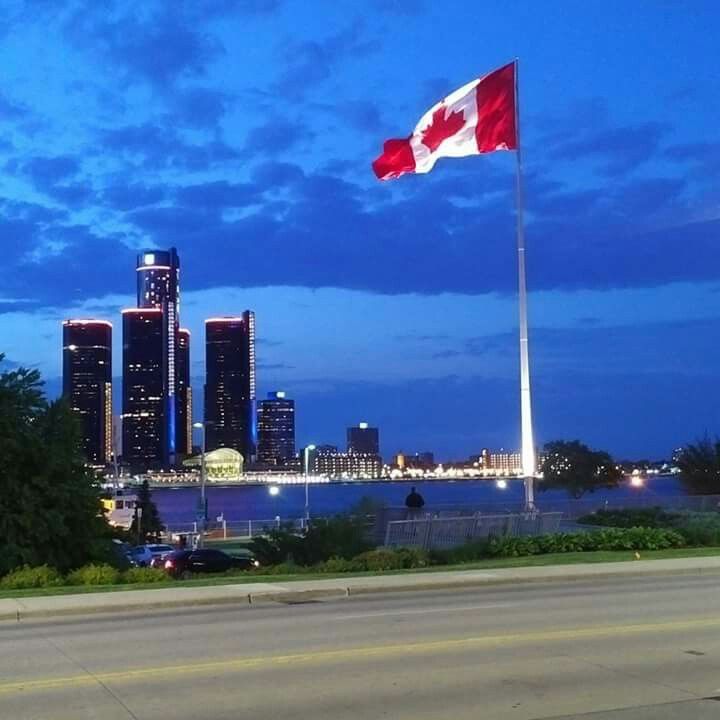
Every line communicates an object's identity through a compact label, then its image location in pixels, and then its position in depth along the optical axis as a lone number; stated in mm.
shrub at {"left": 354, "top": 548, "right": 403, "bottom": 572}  24438
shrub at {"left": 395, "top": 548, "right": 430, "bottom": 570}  25172
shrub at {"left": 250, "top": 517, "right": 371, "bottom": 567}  29812
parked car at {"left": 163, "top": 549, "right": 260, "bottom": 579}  38844
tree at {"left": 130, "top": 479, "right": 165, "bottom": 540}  75750
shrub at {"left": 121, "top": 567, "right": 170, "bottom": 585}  22705
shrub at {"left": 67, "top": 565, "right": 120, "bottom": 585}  22094
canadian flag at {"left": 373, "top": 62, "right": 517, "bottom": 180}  27641
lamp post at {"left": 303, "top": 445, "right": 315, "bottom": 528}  73125
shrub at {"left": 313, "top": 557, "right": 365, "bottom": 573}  24109
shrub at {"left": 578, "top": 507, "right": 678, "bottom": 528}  33969
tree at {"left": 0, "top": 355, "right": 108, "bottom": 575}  28375
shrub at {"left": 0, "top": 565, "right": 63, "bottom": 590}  22234
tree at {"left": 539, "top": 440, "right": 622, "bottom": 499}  65875
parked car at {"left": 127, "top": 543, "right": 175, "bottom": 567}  44844
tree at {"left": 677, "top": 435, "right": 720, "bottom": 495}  52656
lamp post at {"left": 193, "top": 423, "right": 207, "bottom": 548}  59606
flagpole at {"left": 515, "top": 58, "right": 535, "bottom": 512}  28781
